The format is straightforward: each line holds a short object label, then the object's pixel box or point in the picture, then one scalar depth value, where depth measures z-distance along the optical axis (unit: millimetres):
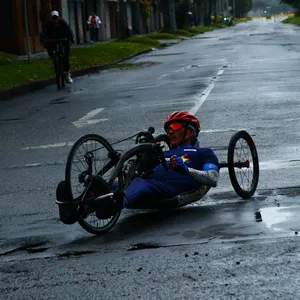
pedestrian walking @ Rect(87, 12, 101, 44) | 60406
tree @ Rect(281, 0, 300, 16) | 111688
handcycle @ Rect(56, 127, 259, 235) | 7035
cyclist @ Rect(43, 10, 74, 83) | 23406
